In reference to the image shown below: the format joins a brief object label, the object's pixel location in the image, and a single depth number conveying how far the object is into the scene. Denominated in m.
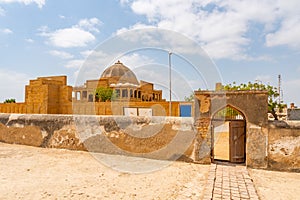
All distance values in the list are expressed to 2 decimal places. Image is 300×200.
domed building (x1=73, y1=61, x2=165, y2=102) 30.75
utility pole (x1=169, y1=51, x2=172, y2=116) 18.93
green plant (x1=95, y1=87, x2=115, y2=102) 29.36
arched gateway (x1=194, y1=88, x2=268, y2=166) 6.19
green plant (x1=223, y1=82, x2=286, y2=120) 13.95
